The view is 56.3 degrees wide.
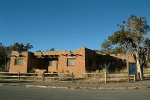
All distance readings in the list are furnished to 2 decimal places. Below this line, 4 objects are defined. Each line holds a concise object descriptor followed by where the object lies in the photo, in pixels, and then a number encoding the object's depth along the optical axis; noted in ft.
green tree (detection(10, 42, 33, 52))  135.51
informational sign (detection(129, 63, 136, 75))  75.93
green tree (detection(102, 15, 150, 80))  54.56
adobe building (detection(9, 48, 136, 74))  70.19
